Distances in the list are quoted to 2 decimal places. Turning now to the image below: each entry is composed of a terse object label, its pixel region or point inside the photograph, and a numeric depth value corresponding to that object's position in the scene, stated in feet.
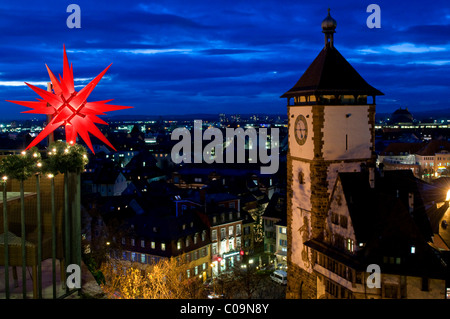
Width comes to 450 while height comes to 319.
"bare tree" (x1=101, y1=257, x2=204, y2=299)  95.96
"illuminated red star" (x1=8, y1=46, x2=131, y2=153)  35.37
